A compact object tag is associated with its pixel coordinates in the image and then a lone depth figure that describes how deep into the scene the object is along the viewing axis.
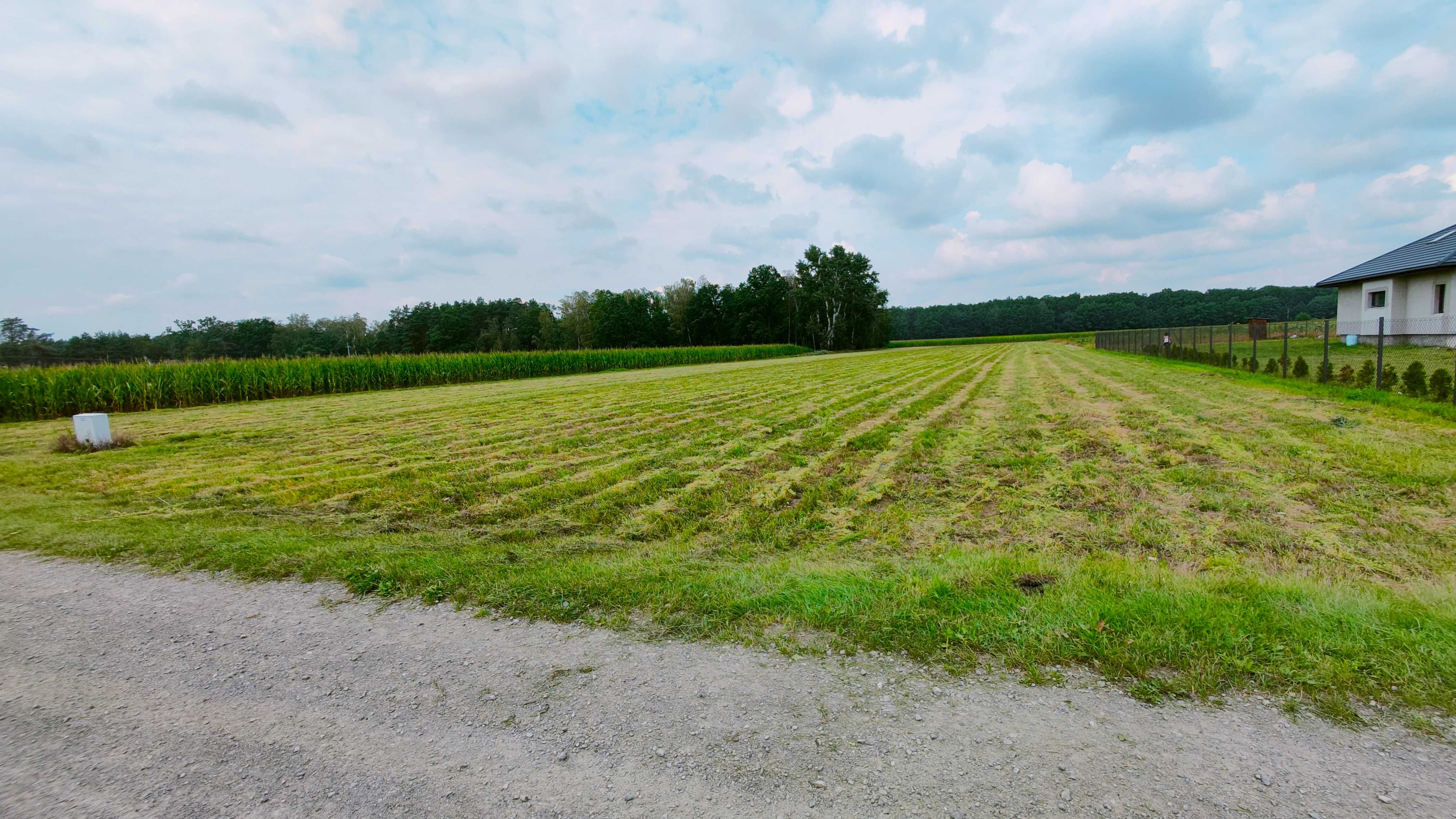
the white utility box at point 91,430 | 10.09
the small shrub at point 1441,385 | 9.35
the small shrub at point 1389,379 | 10.54
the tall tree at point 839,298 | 75.81
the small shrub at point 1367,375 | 11.30
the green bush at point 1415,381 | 9.74
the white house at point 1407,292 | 20.11
